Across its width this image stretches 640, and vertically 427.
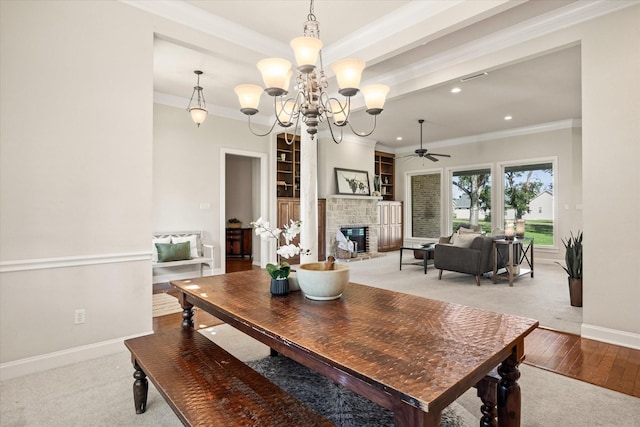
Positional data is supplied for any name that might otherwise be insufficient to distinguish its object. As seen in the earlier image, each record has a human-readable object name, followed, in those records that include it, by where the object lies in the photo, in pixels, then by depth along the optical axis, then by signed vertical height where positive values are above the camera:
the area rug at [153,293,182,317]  3.80 -1.15
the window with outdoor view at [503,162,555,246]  7.27 +0.27
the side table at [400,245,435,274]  6.11 -0.76
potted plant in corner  3.82 -0.70
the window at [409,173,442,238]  9.30 +0.14
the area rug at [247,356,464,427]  1.84 -1.15
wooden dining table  0.98 -0.50
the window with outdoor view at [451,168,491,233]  8.29 +0.32
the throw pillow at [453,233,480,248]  5.38 -0.49
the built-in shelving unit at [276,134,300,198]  7.22 +0.92
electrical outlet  2.60 -0.82
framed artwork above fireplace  8.14 +0.71
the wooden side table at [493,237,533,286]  5.14 -0.79
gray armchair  5.18 -0.75
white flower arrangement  1.90 -0.19
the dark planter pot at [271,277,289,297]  1.94 -0.45
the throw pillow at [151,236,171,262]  4.96 -0.46
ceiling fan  6.82 +1.19
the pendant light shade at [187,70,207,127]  4.56 +1.38
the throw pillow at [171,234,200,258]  5.19 -0.47
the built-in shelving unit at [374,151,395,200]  9.74 +1.16
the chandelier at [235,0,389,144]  2.12 +0.88
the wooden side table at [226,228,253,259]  8.04 -0.76
